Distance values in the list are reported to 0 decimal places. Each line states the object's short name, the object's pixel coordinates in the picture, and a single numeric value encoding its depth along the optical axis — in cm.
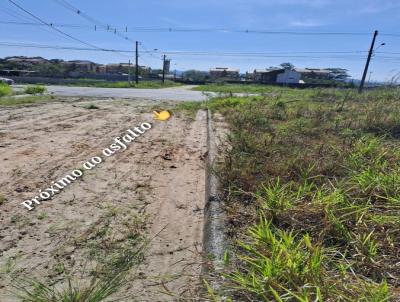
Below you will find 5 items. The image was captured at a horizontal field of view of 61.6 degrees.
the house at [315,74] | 7675
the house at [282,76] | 6238
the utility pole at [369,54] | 2980
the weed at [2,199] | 315
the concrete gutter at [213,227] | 226
